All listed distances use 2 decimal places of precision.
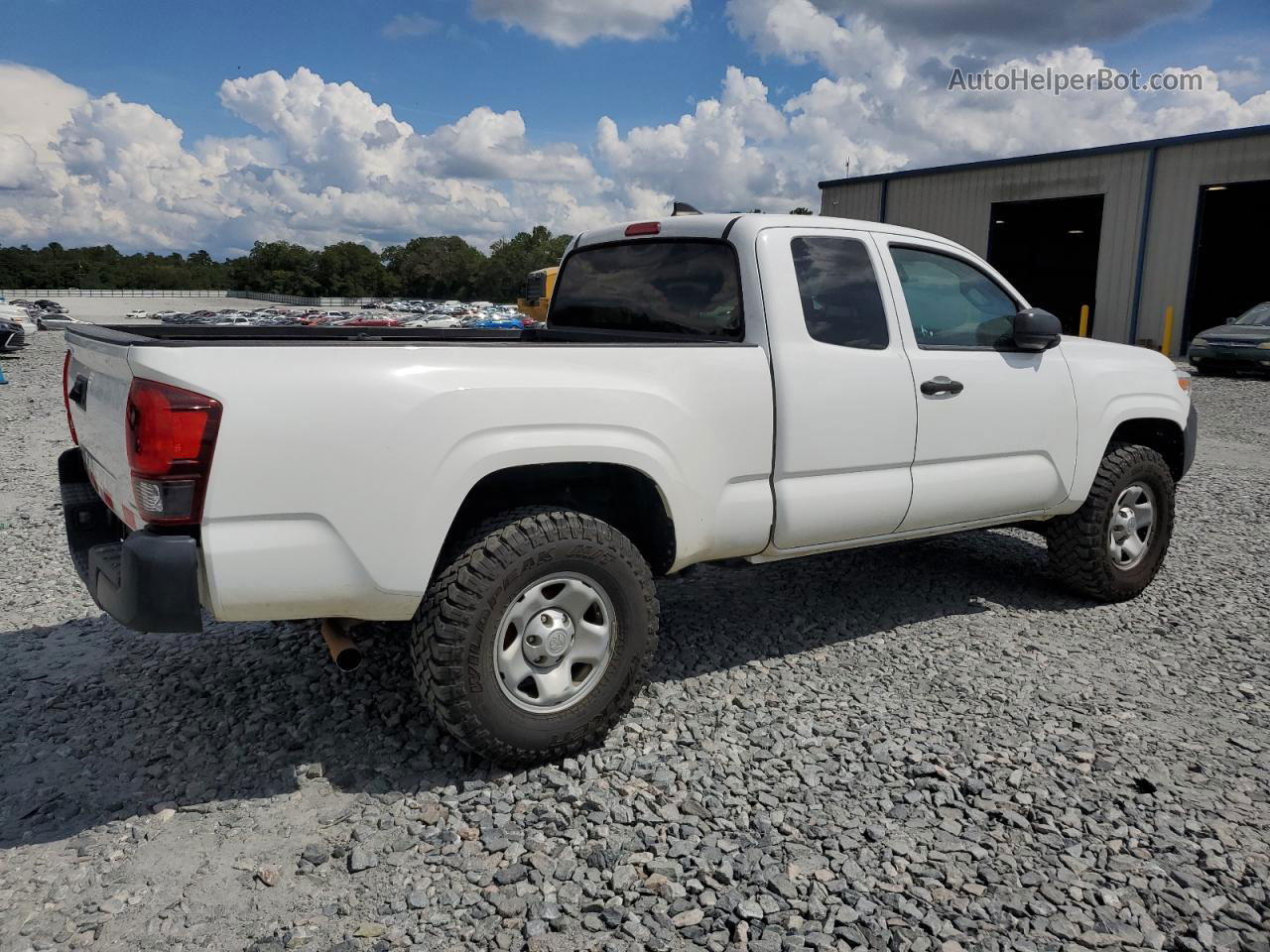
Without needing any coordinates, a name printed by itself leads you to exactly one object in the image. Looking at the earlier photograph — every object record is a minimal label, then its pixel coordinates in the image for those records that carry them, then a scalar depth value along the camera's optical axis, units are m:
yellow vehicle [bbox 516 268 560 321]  25.57
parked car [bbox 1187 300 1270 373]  17.23
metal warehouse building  22.66
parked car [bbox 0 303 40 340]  22.67
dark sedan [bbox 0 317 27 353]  21.52
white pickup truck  2.69
